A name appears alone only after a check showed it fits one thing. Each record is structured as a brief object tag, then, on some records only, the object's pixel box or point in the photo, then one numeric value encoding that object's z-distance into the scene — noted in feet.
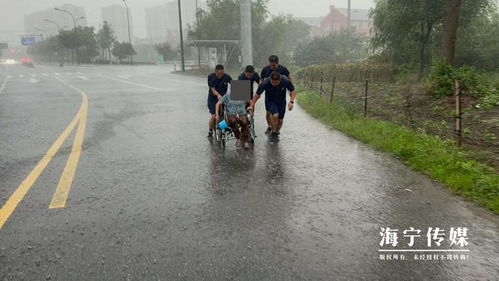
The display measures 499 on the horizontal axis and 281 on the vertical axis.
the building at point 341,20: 356.79
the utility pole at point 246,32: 68.13
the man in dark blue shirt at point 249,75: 25.34
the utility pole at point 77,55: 248.77
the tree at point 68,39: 244.42
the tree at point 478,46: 77.10
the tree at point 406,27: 71.56
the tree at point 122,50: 239.30
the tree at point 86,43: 251.80
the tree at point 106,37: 253.85
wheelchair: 23.54
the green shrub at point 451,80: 40.50
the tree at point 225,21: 140.04
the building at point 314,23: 409.28
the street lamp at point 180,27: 117.25
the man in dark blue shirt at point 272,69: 26.71
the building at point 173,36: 436.72
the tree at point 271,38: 143.74
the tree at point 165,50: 247.91
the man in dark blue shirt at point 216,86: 25.73
